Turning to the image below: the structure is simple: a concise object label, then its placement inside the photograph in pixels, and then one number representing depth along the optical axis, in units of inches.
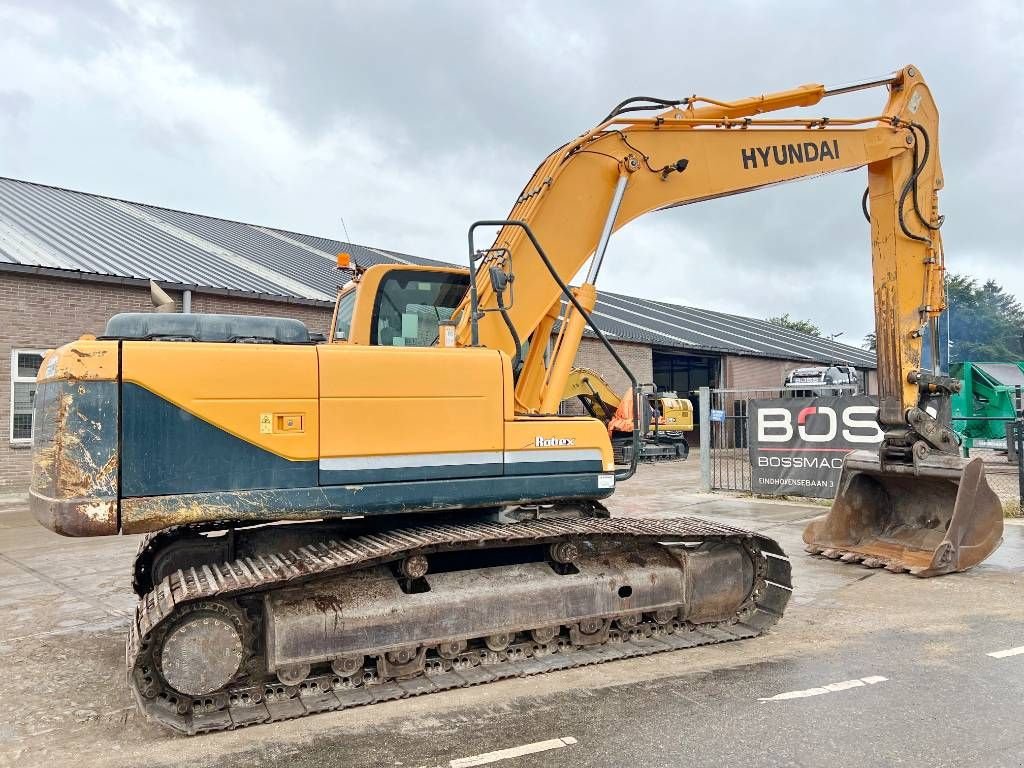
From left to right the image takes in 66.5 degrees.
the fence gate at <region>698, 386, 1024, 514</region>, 462.2
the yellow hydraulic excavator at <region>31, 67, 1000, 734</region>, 162.2
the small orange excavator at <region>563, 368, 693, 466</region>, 788.0
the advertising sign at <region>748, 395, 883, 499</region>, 460.1
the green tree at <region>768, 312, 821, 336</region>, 2991.1
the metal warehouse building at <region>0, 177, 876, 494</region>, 549.6
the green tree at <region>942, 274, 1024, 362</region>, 2548.5
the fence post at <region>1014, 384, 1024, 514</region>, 430.6
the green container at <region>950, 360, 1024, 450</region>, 749.3
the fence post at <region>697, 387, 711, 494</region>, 550.0
